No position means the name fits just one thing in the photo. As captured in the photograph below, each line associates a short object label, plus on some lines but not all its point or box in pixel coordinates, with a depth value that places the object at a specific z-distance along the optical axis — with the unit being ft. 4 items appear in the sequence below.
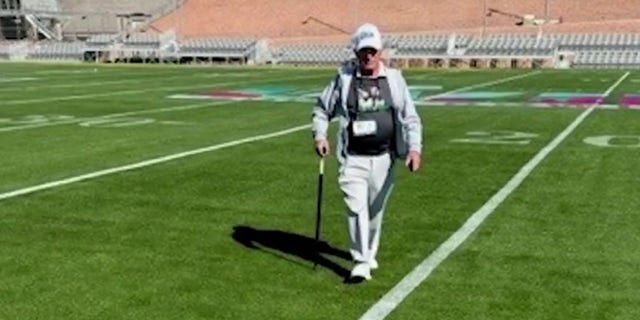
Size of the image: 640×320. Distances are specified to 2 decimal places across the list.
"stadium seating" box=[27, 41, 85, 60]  206.49
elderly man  20.11
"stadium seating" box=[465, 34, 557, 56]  162.30
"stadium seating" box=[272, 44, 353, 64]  179.11
